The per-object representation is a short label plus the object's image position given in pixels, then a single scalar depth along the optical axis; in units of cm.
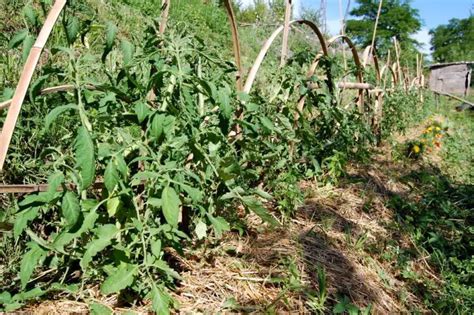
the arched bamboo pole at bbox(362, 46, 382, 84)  446
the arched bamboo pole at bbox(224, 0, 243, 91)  191
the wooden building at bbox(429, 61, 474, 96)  1723
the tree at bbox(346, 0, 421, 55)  3659
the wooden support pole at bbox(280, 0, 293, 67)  253
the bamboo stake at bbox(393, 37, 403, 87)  774
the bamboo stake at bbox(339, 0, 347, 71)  439
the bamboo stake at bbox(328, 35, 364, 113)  349
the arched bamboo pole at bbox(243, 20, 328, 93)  210
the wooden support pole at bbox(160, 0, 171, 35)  159
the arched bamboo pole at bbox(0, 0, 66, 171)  101
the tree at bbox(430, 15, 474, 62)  3597
